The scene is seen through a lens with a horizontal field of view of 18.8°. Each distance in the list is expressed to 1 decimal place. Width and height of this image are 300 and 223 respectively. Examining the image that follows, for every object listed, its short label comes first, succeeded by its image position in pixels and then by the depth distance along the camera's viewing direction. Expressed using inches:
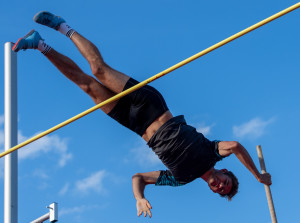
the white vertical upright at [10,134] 437.7
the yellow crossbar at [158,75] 370.9
